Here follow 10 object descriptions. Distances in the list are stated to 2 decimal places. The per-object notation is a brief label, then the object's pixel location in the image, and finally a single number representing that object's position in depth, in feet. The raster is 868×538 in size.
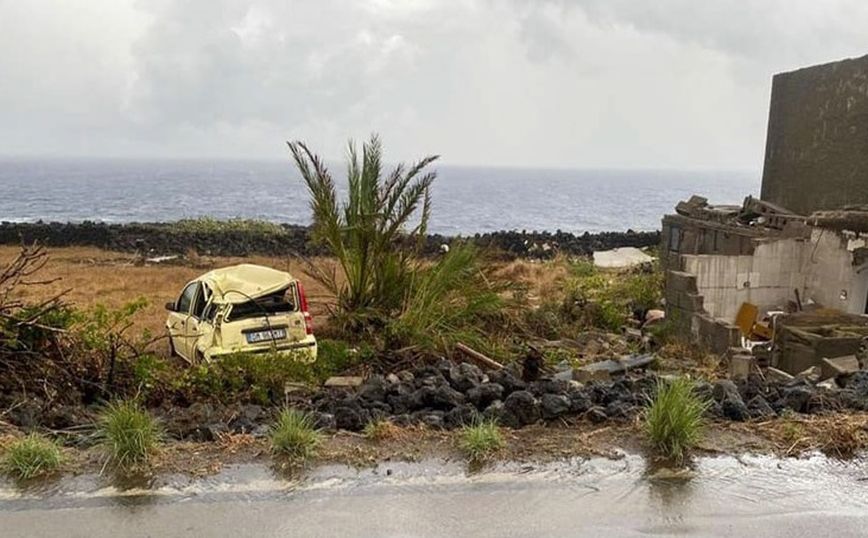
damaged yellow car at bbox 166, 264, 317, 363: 30.96
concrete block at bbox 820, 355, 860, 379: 29.01
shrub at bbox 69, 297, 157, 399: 23.40
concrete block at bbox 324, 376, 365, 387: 27.55
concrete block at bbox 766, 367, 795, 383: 28.54
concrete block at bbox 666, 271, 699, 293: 41.68
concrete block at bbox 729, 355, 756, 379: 32.91
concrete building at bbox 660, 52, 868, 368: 38.22
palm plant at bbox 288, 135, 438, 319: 38.75
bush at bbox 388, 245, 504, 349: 34.30
